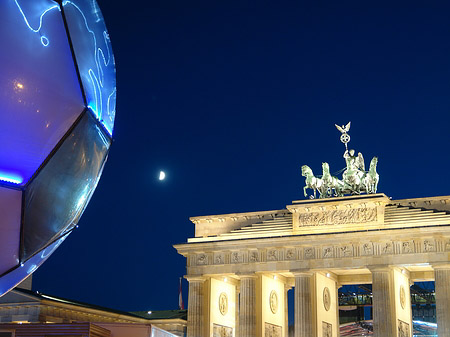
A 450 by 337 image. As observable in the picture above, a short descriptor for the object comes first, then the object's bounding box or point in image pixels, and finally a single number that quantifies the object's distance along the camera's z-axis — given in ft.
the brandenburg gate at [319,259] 141.18
